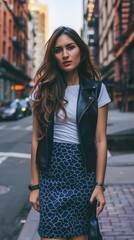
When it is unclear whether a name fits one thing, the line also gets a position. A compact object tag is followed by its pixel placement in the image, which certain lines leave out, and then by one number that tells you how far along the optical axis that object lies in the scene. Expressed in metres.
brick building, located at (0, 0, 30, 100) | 42.66
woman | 2.35
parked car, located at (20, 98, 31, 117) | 31.51
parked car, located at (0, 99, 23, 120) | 27.50
